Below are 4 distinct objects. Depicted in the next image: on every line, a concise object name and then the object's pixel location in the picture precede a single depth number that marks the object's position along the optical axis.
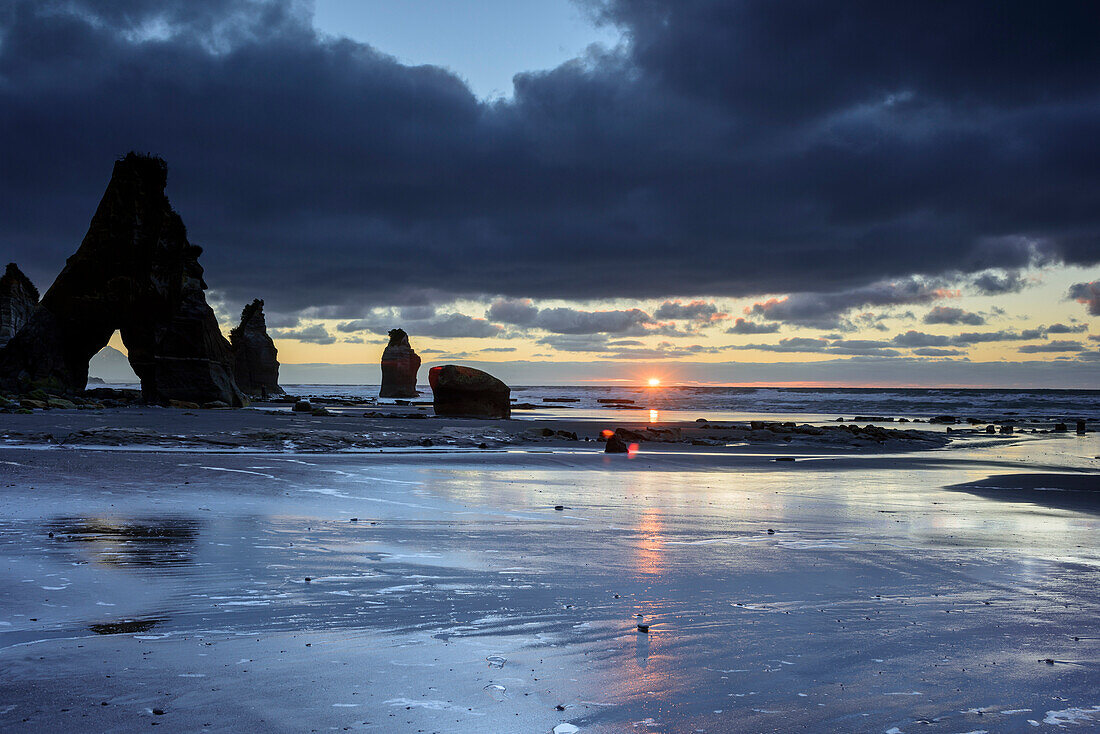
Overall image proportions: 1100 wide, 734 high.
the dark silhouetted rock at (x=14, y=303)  51.62
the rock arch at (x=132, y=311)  38.91
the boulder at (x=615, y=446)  21.03
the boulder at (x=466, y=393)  37.94
